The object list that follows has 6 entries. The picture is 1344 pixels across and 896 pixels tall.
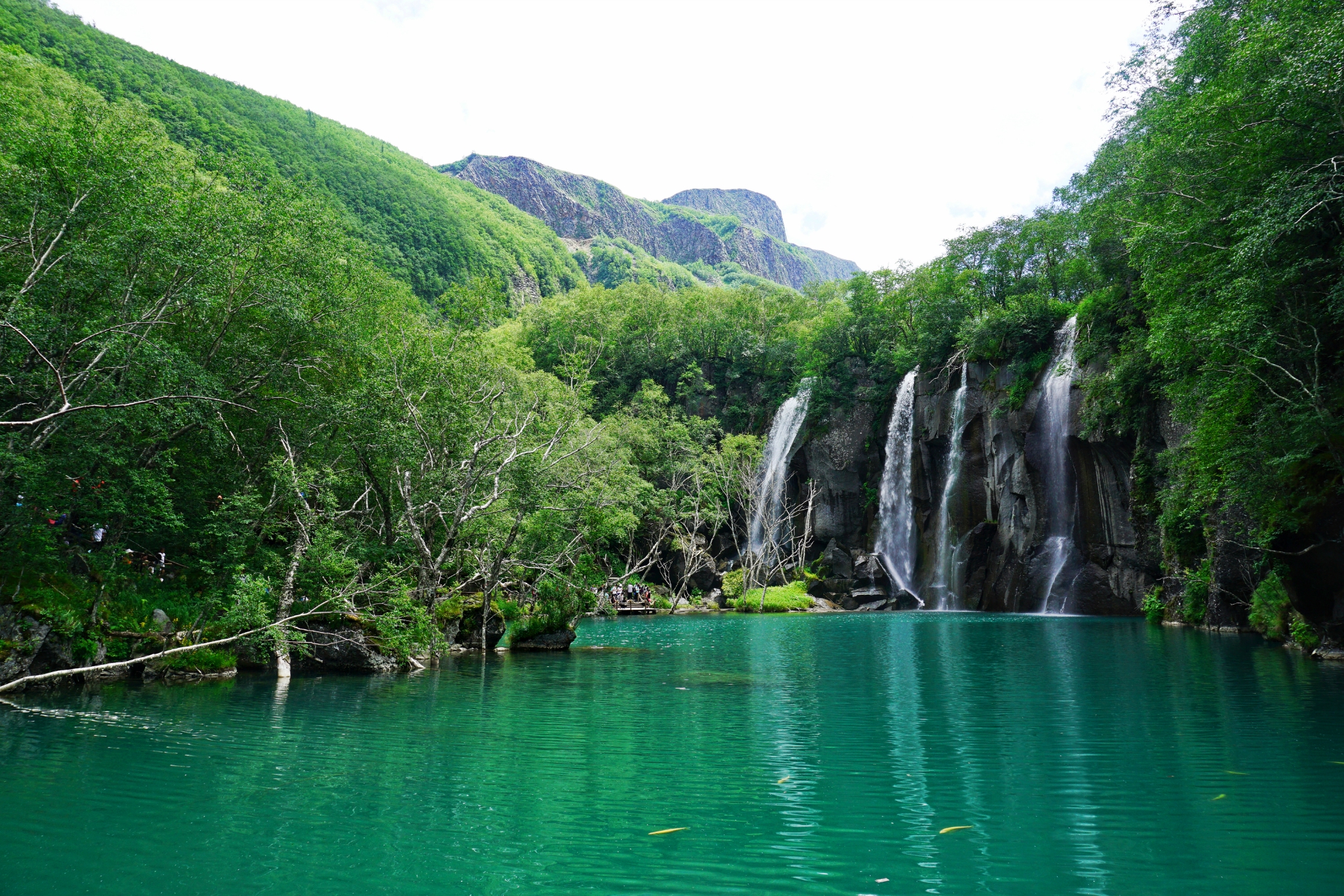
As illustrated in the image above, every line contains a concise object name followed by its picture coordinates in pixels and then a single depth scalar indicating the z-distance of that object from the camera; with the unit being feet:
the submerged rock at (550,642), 71.92
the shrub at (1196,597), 82.07
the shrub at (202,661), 50.49
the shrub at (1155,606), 94.17
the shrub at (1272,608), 66.18
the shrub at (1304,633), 58.49
